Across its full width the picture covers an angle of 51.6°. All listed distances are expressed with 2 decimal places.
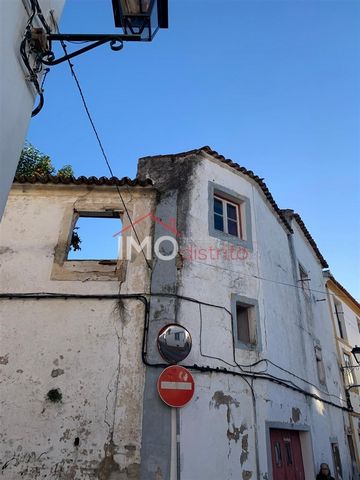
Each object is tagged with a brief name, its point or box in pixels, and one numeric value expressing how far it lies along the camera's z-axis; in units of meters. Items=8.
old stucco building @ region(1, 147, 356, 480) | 6.01
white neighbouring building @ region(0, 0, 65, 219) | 3.61
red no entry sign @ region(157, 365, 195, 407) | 6.08
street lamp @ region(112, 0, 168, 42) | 3.84
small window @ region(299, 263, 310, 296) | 11.61
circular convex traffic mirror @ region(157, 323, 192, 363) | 6.48
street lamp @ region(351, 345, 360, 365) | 11.73
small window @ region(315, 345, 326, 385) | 11.19
